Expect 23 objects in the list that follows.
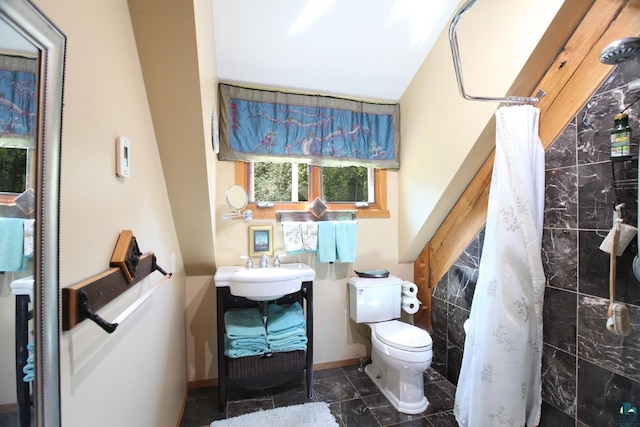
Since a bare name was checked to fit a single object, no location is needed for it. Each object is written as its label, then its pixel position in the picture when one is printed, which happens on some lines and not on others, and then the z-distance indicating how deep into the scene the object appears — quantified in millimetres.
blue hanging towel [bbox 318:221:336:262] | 2359
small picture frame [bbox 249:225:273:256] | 2324
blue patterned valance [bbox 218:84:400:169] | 2225
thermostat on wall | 968
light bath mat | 1832
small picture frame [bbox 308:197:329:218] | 2443
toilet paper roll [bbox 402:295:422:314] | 2460
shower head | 1090
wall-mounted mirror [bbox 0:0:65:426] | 507
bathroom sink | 1850
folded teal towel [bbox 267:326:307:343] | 2004
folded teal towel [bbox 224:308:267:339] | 1950
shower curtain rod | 1238
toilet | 1928
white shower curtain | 1554
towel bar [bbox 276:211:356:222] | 2399
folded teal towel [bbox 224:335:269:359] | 1935
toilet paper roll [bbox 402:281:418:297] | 2488
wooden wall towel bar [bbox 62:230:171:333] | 696
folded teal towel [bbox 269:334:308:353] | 2006
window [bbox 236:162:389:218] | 2404
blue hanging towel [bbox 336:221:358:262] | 2395
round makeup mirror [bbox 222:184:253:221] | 2115
